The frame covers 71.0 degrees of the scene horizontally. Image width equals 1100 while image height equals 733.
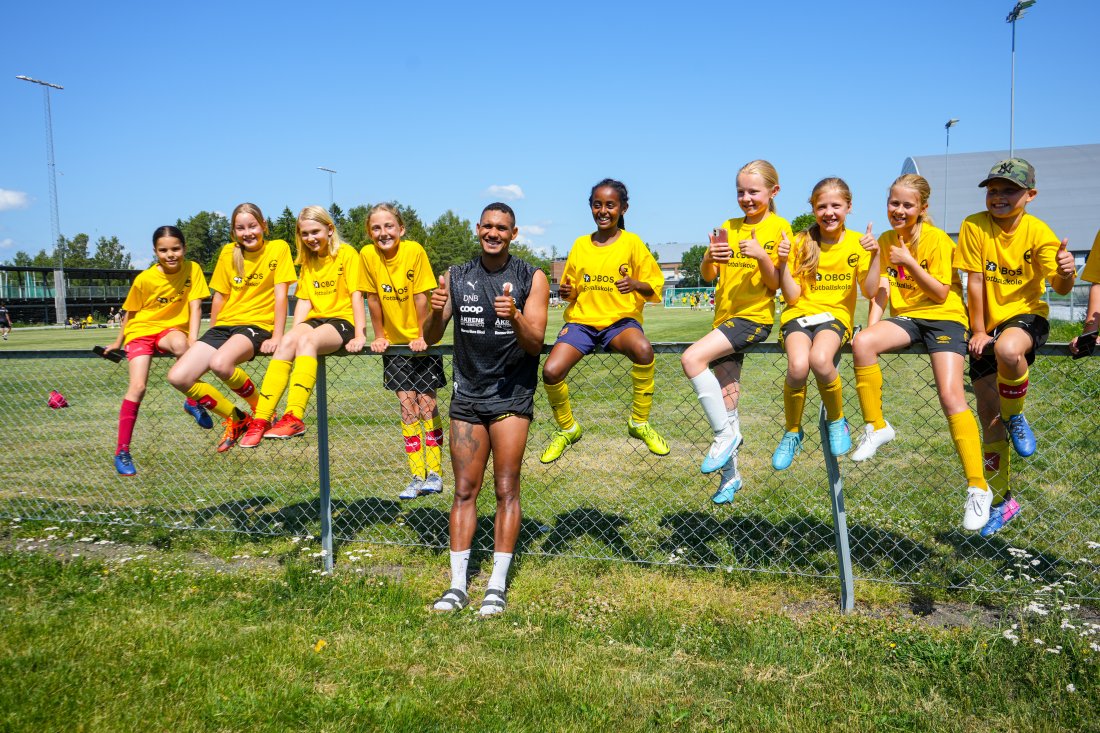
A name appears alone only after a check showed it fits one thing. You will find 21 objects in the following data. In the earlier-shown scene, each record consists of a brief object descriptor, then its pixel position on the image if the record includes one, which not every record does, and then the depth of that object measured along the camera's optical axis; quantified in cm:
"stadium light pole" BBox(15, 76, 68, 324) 5122
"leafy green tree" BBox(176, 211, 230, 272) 9469
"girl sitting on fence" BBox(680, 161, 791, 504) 479
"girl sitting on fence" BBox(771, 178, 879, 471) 464
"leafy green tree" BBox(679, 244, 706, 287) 12144
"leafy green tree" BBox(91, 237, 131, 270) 12262
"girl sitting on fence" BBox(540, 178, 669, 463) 505
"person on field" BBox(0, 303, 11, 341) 4100
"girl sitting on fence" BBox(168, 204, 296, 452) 602
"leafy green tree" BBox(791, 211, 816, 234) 7596
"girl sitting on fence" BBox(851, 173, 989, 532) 444
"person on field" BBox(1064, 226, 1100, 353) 458
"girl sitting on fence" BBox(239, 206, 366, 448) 540
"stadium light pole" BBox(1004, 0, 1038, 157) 3155
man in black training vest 489
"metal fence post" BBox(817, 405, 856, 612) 470
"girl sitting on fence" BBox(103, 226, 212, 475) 617
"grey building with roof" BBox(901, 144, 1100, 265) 6756
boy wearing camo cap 454
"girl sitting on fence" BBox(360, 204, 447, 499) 595
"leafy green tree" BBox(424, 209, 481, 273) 7900
